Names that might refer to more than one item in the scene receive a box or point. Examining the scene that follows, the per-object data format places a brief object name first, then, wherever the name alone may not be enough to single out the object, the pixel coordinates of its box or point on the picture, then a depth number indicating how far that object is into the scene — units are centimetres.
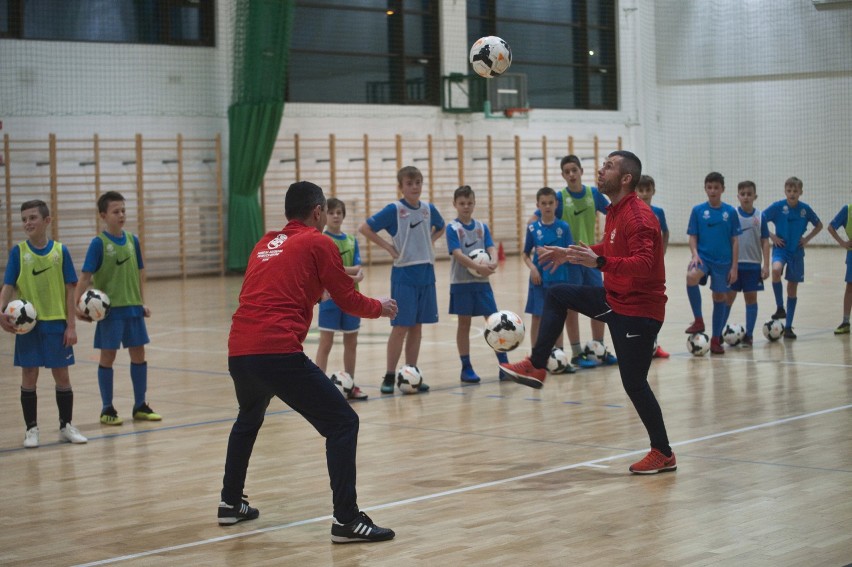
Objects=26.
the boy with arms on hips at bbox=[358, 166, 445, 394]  862
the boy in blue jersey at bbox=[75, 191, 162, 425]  745
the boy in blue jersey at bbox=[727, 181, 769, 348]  1076
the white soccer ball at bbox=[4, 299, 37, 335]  664
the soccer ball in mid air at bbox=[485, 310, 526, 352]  755
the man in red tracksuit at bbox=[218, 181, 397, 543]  455
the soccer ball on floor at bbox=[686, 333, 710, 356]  1001
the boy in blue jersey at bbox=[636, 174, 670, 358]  966
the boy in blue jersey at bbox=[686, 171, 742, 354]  1023
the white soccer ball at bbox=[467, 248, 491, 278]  873
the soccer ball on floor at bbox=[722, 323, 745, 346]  1055
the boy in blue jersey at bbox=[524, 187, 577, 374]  926
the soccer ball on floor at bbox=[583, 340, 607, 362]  980
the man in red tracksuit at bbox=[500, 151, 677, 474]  554
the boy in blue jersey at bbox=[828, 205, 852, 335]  1128
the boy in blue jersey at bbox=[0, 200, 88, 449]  682
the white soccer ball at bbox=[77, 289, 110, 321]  730
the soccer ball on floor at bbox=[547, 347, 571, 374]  923
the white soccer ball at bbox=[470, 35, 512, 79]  865
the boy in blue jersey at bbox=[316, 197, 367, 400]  826
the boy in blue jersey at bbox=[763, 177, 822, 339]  1159
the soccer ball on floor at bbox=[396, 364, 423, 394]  852
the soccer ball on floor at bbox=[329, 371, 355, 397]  821
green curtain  2114
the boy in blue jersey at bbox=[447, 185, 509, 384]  891
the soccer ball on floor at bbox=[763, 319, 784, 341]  1083
